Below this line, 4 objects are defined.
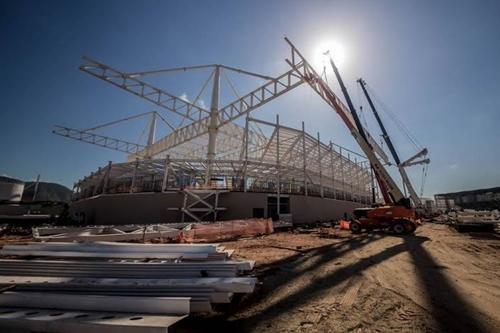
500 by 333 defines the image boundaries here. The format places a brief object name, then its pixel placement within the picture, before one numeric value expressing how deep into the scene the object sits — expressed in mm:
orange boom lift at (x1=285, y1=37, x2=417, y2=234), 14133
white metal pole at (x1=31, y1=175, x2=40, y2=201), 39988
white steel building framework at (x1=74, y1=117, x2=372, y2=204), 21688
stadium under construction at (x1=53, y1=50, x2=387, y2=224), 19438
